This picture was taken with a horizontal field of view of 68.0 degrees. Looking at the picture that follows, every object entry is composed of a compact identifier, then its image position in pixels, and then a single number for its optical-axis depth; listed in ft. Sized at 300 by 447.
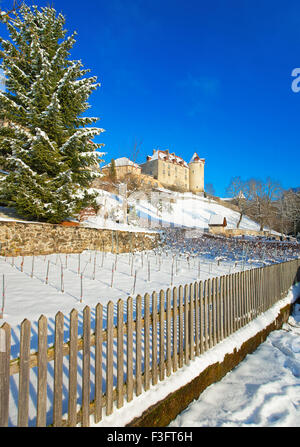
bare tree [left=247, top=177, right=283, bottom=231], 132.98
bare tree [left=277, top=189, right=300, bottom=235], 114.32
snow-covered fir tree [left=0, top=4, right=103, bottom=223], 31.30
